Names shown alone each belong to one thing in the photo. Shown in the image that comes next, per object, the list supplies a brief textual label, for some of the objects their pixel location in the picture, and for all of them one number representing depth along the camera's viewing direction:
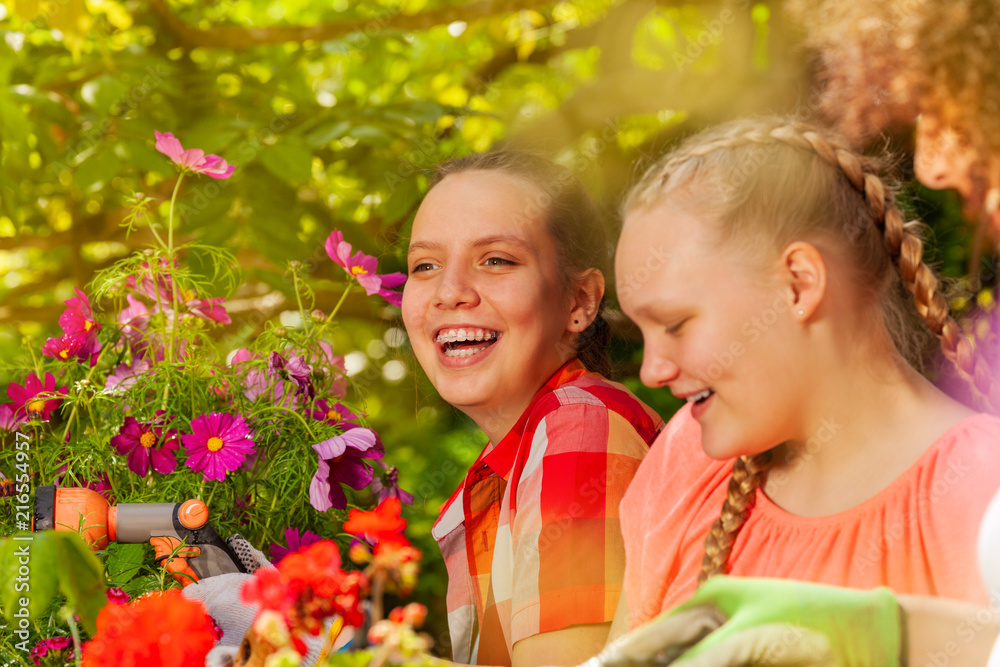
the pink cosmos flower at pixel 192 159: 1.77
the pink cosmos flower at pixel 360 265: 1.85
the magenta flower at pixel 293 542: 1.75
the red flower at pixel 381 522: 1.47
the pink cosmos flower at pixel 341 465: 1.73
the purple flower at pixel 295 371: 1.79
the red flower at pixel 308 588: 1.47
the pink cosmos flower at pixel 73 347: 1.79
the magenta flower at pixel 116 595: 1.63
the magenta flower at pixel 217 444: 1.72
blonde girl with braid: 1.53
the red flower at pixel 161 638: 1.43
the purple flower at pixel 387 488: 1.84
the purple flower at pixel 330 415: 1.80
